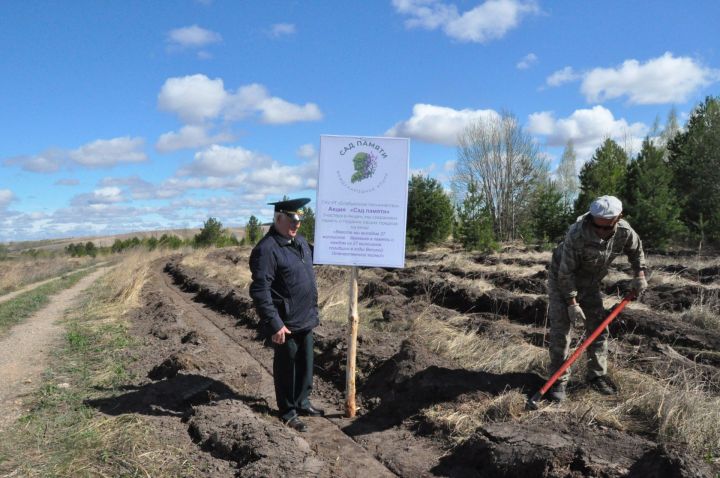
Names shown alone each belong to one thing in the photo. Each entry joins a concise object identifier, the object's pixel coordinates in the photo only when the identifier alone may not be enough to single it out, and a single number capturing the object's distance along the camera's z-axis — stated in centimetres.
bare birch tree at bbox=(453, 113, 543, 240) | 4406
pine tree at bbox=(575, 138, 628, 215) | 2617
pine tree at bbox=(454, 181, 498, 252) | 2625
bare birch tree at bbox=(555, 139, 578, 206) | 5614
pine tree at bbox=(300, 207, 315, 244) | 3186
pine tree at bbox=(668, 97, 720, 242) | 2889
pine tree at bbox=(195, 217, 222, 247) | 4344
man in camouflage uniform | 486
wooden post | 539
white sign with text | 524
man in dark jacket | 485
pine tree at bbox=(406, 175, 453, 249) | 3062
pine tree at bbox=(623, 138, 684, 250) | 2317
